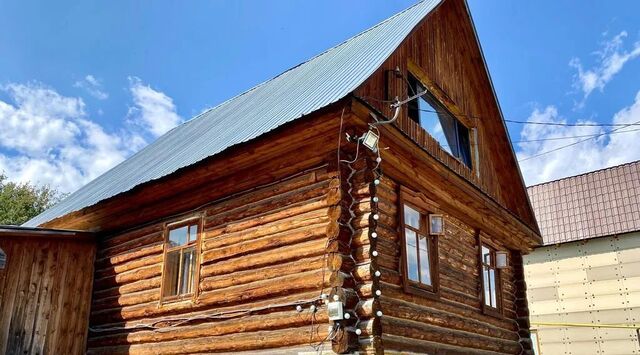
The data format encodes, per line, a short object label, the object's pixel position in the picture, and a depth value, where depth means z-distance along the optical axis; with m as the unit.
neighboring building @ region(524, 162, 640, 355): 20.31
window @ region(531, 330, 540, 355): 20.89
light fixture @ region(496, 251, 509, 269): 13.01
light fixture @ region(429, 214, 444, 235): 9.99
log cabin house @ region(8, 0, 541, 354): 8.28
